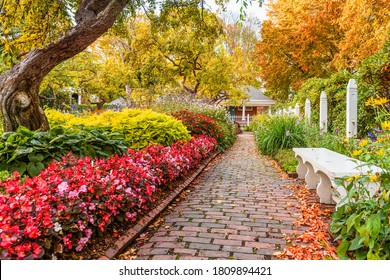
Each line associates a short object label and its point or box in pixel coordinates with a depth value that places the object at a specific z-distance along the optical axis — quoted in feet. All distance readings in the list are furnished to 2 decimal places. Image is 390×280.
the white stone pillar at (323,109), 28.96
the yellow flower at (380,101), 10.57
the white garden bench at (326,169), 11.38
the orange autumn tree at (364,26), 26.58
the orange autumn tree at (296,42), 50.70
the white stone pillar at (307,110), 33.62
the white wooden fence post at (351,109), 21.93
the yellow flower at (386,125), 9.49
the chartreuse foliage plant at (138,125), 23.85
